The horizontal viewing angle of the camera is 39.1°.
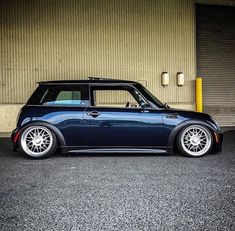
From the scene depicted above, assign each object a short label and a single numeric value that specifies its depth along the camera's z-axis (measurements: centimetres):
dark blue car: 526
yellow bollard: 1034
